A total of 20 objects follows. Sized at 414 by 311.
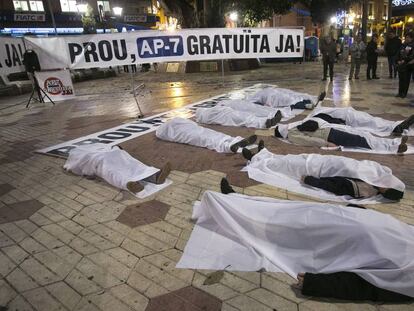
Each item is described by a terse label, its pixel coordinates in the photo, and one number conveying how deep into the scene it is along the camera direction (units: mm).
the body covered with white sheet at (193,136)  5324
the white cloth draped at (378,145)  4867
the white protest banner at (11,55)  8906
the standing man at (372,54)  12190
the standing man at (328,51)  12344
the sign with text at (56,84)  10844
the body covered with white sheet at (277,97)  8180
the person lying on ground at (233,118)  6613
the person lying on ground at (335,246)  2088
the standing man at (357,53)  12711
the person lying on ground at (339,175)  3348
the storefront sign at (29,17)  31378
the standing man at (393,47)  11898
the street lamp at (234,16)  24456
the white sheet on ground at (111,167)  4055
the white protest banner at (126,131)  6078
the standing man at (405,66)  8688
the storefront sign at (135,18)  43200
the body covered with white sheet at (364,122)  5703
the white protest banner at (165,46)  8938
